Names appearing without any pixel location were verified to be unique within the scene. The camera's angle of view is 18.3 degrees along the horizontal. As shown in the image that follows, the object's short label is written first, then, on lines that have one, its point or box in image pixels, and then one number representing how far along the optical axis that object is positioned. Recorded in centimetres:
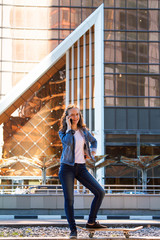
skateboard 606
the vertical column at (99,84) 4019
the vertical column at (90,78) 4116
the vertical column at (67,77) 4294
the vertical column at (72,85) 4240
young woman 611
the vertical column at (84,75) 4147
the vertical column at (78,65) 4236
